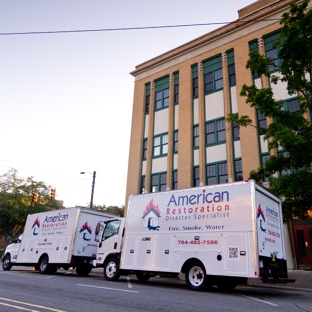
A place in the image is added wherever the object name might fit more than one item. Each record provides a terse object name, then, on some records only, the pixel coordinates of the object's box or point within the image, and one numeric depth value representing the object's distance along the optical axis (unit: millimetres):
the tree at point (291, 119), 12359
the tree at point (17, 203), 36844
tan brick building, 22266
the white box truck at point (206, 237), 9766
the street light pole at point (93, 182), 27875
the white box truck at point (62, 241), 15742
